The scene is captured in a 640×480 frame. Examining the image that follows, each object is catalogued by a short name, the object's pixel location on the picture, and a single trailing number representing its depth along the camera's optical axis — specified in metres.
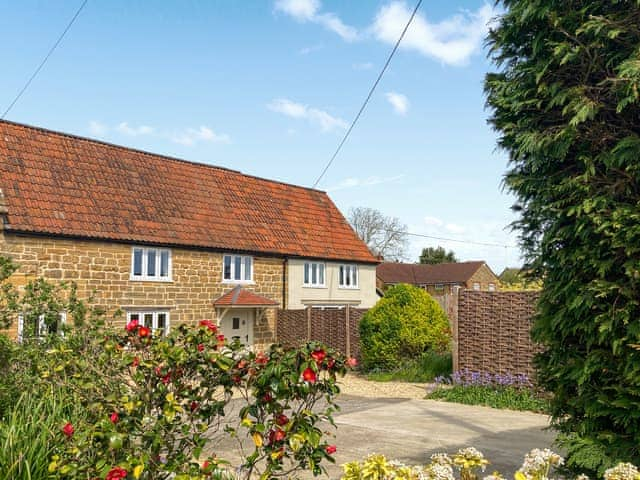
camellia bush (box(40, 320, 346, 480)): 4.06
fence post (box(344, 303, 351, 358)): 20.17
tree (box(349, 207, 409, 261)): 63.56
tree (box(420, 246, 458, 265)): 74.50
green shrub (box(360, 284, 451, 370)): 17.08
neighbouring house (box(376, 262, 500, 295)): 63.53
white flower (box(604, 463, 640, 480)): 3.45
